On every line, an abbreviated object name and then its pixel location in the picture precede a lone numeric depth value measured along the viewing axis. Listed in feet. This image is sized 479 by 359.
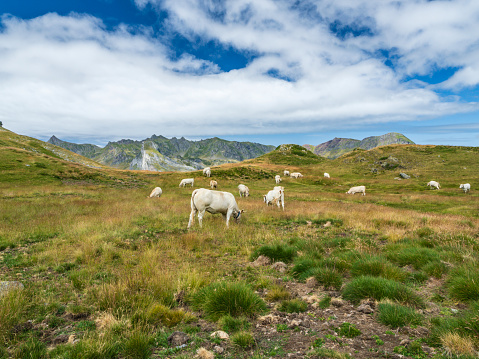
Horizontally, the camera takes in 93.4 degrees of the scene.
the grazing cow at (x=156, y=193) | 94.84
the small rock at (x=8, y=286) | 17.51
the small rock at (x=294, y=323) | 15.36
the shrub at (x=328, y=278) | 20.89
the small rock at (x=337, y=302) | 17.70
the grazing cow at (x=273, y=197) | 76.74
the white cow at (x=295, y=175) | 206.01
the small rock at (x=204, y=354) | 12.14
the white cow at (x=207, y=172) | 174.50
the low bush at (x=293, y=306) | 17.20
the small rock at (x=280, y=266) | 26.02
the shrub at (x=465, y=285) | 16.79
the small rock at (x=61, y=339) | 13.70
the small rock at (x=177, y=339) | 13.58
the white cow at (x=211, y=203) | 47.78
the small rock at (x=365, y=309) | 16.44
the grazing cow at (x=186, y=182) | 138.00
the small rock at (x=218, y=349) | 12.80
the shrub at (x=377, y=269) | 21.13
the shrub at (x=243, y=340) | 13.20
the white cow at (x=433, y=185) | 140.98
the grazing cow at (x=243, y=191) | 108.99
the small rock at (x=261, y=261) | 27.96
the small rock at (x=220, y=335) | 13.98
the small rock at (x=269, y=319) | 15.93
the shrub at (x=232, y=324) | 14.98
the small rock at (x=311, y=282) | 21.55
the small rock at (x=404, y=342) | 12.81
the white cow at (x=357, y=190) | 126.88
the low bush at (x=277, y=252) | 29.09
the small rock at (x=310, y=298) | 18.43
